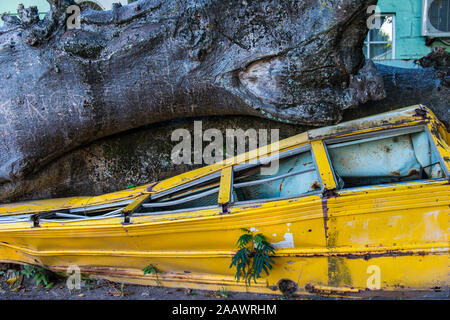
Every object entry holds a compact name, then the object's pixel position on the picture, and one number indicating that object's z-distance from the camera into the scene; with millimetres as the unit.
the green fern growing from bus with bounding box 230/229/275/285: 2256
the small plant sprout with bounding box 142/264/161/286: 2752
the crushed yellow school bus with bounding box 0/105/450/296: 2088
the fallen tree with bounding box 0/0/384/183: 2633
